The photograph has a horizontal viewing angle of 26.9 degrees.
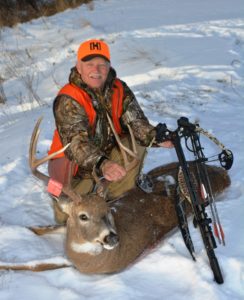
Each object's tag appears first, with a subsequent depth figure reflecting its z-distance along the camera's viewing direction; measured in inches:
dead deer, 145.6
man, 161.8
